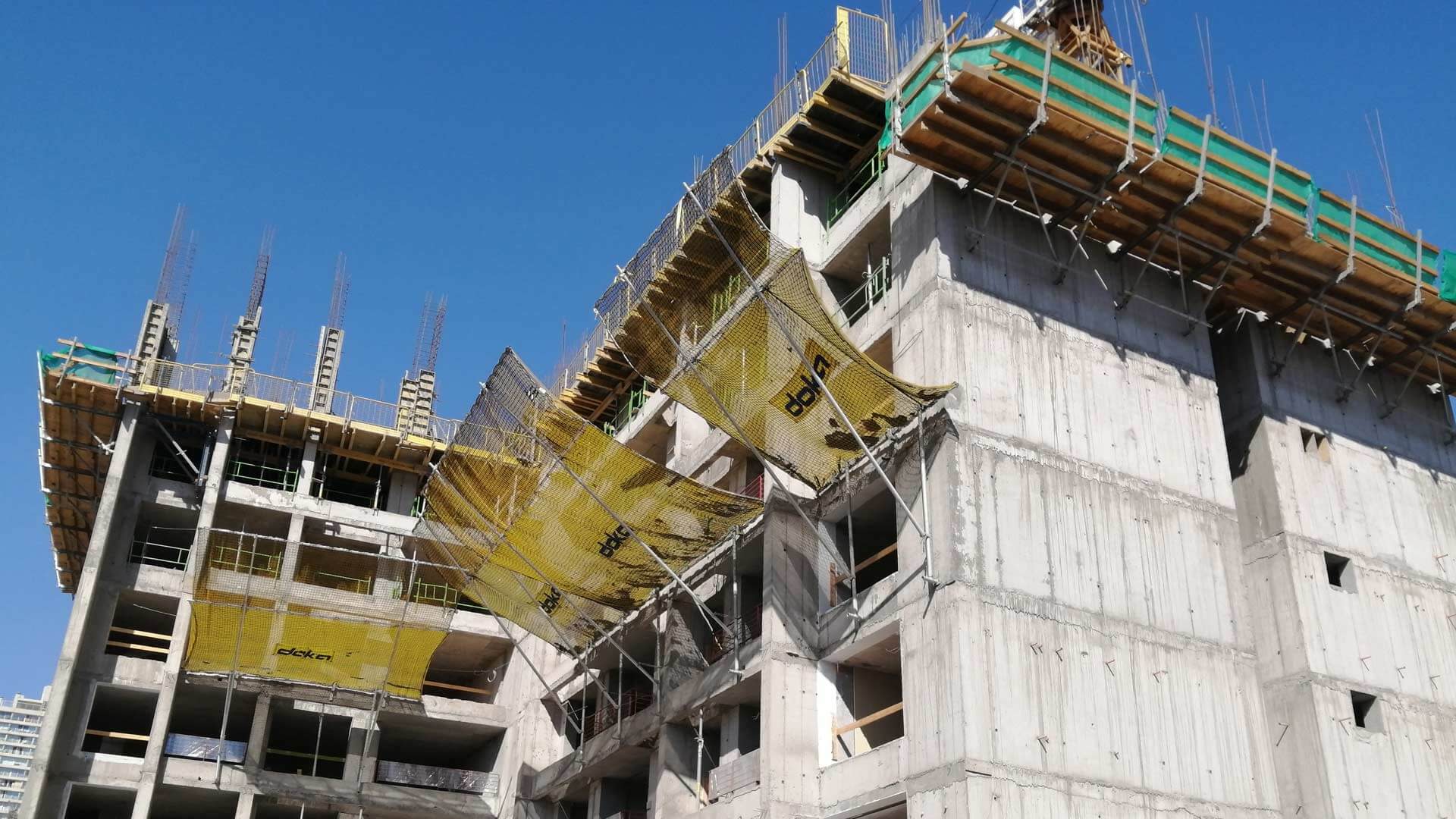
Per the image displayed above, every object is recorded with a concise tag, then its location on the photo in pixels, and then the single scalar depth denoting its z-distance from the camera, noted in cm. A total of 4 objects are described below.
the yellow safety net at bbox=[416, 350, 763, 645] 2866
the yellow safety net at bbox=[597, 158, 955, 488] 2377
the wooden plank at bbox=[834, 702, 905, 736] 2475
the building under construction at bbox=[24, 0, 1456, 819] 2428
